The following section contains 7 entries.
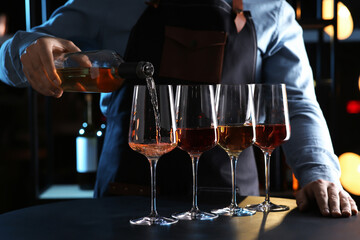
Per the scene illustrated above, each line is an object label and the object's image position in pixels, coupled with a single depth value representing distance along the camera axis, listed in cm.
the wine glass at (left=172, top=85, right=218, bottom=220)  96
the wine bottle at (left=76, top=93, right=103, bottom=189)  217
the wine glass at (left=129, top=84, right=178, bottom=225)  94
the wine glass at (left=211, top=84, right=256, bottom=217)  102
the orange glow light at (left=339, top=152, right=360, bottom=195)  253
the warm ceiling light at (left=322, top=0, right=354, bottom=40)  241
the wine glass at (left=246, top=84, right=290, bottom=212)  107
